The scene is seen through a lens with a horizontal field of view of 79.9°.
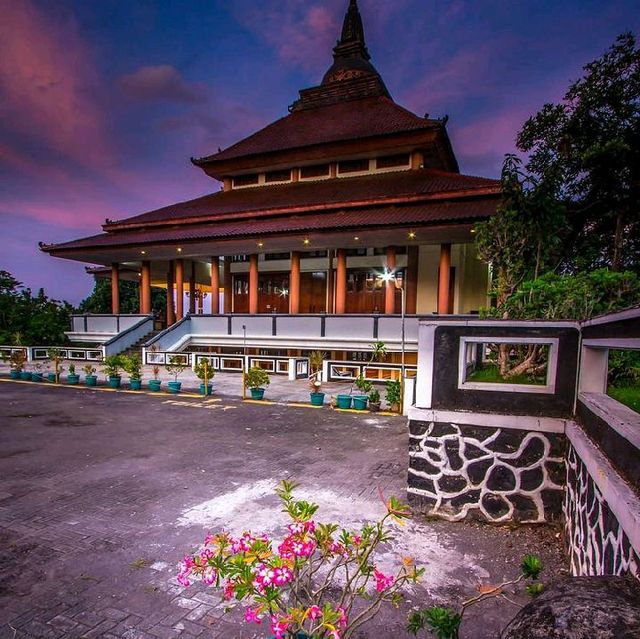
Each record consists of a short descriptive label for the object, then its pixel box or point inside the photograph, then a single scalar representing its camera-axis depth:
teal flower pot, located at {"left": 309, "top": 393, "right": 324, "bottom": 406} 11.65
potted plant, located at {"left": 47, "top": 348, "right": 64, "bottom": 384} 15.75
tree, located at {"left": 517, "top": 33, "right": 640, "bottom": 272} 13.93
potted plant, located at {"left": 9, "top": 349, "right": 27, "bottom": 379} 16.84
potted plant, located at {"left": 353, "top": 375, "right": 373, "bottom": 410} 11.01
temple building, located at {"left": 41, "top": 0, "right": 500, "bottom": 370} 16.47
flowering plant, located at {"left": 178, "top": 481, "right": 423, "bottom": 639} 1.80
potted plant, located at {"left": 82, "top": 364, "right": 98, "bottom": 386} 15.17
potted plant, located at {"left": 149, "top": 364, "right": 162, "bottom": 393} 13.88
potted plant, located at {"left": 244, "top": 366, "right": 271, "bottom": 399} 12.19
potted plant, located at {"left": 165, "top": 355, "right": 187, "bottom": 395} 13.55
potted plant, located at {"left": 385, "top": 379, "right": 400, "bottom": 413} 10.69
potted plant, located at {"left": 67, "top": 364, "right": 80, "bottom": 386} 15.68
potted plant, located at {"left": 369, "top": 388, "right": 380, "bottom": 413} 10.75
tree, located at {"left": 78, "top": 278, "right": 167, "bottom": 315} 37.03
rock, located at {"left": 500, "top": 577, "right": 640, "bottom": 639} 1.39
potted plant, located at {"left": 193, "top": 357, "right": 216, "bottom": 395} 12.98
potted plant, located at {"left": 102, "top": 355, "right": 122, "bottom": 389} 14.49
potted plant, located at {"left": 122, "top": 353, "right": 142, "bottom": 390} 14.10
